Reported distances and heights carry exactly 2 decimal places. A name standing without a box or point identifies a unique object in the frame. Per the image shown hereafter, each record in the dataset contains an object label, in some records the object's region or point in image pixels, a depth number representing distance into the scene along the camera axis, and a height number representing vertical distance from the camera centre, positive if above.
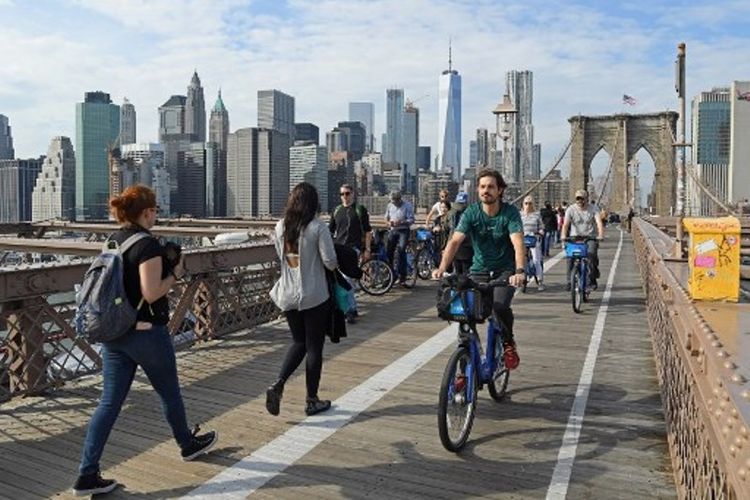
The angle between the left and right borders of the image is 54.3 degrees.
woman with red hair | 3.87 -0.67
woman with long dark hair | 5.06 -0.45
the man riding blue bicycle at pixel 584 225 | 10.80 -0.15
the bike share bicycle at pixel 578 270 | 10.01 -0.77
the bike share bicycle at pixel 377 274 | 11.38 -0.94
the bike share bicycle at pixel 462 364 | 4.46 -0.96
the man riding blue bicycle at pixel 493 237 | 5.32 -0.17
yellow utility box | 4.82 -0.30
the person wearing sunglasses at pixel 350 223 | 9.34 -0.12
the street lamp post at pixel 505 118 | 21.31 +2.93
